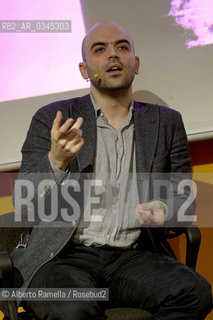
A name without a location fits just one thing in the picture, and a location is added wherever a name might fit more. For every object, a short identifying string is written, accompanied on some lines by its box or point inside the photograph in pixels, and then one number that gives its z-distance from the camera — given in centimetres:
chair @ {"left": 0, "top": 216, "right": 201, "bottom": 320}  281
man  284
